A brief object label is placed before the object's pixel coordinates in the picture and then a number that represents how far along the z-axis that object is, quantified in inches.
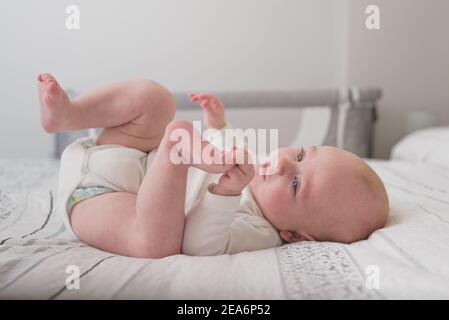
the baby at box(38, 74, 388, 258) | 23.6
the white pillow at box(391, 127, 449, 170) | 52.8
